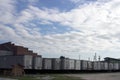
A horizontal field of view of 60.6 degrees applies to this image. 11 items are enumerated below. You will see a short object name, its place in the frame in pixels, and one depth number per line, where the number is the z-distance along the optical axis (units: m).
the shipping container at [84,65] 26.70
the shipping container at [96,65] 29.19
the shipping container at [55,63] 22.13
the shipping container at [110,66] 32.88
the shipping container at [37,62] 20.13
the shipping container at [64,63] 23.08
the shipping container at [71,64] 24.24
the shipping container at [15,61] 19.23
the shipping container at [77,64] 25.48
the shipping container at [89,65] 27.96
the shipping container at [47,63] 21.05
